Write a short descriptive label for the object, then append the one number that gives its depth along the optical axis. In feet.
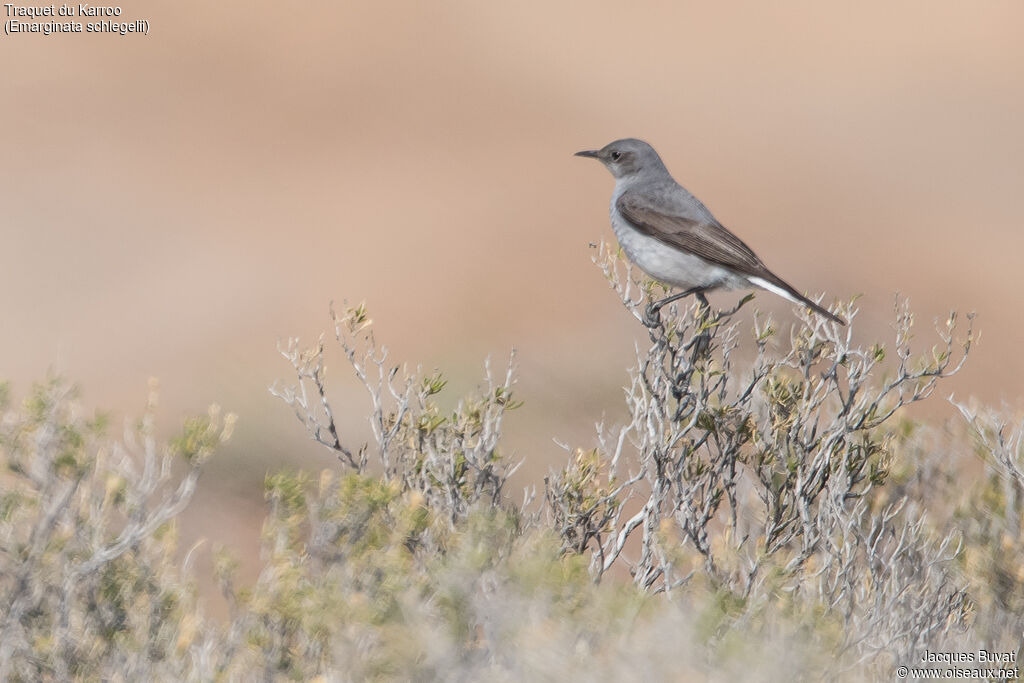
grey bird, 51.06
